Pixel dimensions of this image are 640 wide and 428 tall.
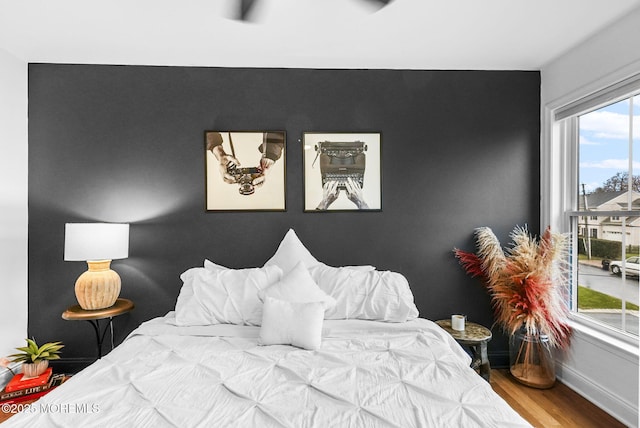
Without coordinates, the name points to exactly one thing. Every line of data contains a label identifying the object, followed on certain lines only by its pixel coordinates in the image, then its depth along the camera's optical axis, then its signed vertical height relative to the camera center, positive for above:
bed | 1.36 -0.76
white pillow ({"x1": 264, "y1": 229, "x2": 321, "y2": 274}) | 2.84 -0.33
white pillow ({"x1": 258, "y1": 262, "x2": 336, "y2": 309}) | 2.38 -0.52
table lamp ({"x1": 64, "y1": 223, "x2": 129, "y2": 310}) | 2.56 -0.30
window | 2.44 +0.11
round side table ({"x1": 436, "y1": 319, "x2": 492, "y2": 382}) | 2.58 -0.92
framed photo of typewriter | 3.12 +0.37
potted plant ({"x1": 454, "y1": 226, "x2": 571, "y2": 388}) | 2.72 -0.66
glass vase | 2.77 -1.15
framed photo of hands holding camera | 3.07 +0.38
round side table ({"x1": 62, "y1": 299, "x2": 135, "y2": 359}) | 2.58 -0.73
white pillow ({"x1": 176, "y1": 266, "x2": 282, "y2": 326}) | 2.43 -0.58
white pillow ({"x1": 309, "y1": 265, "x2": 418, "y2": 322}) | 2.46 -0.57
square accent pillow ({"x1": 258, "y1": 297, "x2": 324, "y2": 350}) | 2.07 -0.65
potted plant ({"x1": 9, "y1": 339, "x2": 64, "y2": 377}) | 2.67 -1.11
